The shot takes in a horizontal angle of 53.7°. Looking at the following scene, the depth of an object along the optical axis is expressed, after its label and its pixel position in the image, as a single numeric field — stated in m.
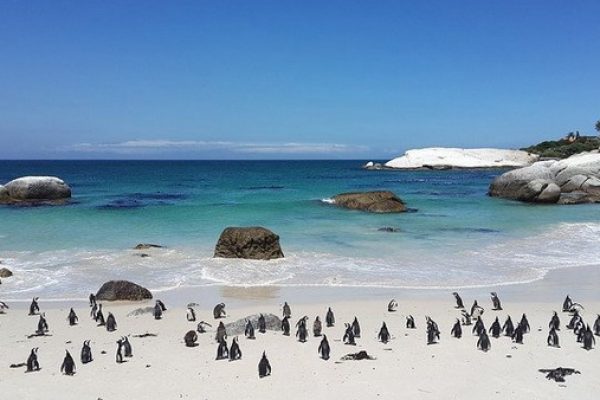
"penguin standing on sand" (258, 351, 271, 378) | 10.21
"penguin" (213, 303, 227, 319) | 14.34
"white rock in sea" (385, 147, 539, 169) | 112.19
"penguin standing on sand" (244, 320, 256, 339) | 12.38
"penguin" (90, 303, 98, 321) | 14.32
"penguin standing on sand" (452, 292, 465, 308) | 15.36
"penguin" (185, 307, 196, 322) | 14.02
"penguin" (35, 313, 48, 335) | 12.96
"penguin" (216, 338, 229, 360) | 11.18
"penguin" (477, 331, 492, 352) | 11.67
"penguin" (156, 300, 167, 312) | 14.56
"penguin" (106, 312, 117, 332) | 13.20
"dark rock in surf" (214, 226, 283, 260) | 22.11
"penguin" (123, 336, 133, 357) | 11.20
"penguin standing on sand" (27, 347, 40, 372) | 10.53
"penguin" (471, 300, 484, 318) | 14.25
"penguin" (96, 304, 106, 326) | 13.73
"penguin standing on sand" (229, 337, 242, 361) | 11.05
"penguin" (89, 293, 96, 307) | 15.25
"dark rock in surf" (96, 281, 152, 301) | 16.27
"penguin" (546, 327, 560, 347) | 11.85
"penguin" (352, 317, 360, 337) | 12.55
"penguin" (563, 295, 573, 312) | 14.66
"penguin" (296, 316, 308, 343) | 12.19
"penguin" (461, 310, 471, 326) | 13.60
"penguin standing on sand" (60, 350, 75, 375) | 10.33
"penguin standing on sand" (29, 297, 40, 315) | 14.71
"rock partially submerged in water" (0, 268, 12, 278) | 18.91
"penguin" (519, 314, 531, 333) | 12.61
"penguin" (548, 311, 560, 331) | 12.80
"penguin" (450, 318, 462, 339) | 12.56
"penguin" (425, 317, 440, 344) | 12.08
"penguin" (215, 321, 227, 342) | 12.20
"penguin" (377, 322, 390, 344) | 12.11
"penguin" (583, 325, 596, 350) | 11.70
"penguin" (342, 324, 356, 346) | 11.98
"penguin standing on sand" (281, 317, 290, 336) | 12.62
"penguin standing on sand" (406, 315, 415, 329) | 13.20
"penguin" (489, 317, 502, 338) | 12.53
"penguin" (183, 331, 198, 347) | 12.06
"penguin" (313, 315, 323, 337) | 12.45
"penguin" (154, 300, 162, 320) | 14.18
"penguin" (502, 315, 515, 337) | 12.52
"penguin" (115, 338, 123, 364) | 10.98
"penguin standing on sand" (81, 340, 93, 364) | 10.97
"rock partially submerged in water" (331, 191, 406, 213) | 38.47
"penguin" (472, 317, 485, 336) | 12.10
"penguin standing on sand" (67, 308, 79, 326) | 13.83
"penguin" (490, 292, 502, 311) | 15.04
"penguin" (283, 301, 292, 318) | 14.10
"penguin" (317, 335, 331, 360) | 11.12
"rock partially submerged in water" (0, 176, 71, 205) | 45.03
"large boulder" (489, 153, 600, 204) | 45.66
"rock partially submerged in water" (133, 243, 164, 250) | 24.52
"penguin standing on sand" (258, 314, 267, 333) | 12.86
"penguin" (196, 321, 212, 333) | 13.04
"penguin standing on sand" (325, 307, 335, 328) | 13.37
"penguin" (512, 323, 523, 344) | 12.09
